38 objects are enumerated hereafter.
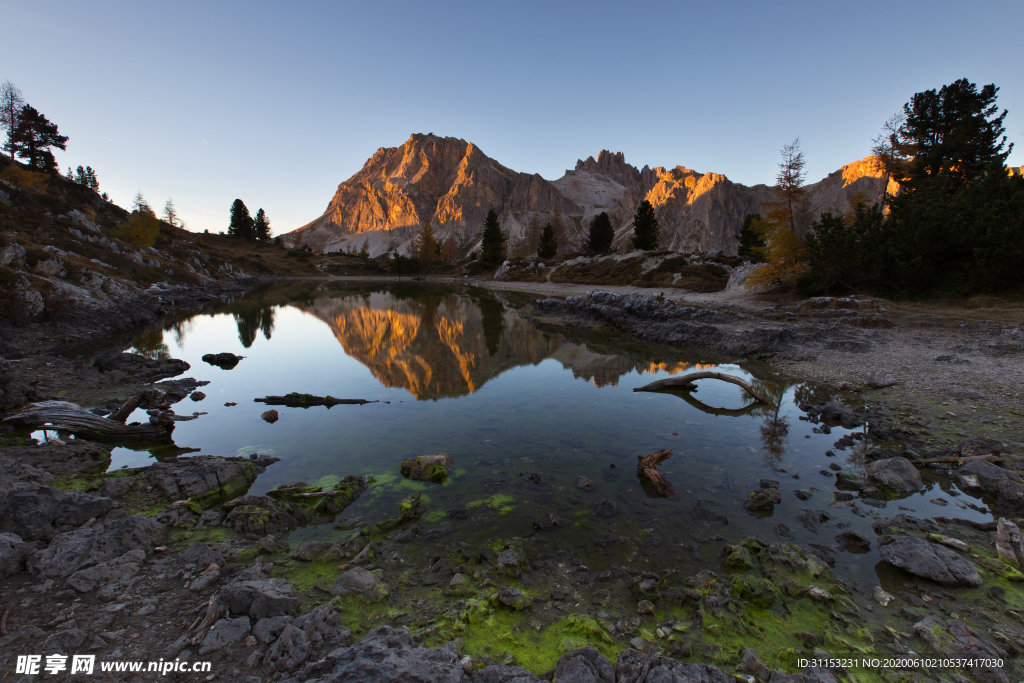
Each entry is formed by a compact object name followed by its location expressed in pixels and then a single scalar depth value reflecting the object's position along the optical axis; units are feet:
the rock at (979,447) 29.68
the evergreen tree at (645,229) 256.52
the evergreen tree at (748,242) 219.22
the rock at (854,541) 20.92
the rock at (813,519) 23.14
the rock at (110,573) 15.93
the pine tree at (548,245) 317.63
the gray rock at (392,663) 11.72
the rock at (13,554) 16.03
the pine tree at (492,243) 342.64
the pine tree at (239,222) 464.65
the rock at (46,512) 18.13
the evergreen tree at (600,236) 276.62
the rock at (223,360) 65.16
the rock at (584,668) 12.97
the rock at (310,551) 19.88
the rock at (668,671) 12.41
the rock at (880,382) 46.88
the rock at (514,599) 16.90
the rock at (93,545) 16.46
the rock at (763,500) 25.40
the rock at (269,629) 14.12
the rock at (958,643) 13.03
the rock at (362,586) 17.28
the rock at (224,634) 13.52
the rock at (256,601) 15.26
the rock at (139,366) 53.67
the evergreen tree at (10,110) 238.27
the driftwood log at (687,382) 48.10
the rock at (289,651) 13.02
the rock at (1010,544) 18.57
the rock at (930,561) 17.71
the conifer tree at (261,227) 483.51
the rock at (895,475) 26.77
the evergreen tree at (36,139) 243.60
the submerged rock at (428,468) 29.25
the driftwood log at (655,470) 27.30
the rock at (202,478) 25.25
